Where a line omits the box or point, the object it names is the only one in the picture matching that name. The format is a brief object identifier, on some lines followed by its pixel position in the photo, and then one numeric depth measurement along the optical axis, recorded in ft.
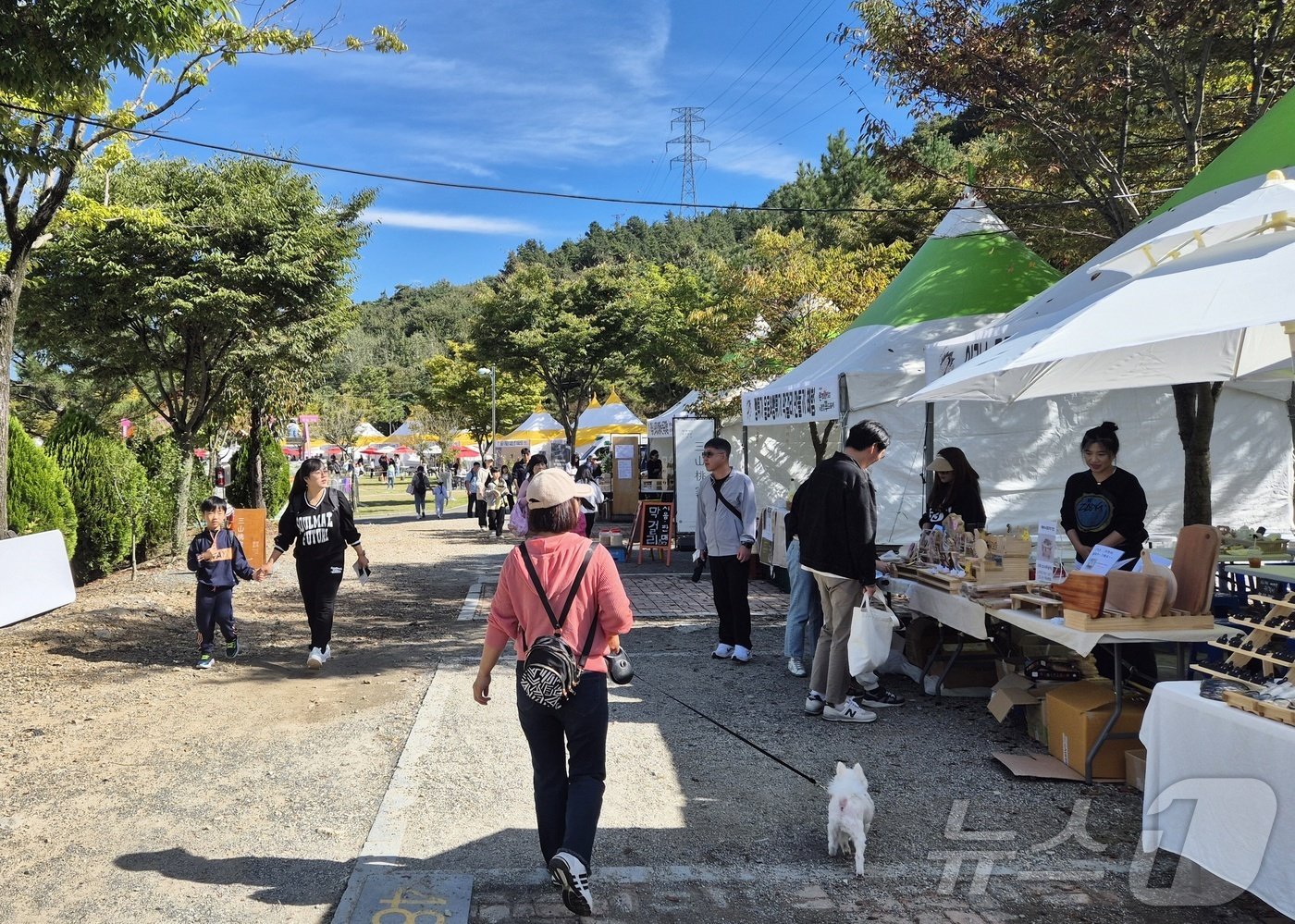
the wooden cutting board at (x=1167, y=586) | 14.42
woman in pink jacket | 10.77
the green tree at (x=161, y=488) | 45.75
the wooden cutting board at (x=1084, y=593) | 14.48
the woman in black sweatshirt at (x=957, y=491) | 22.80
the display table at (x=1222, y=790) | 9.82
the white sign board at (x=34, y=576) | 26.05
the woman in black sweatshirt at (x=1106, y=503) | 19.03
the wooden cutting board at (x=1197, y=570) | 14.74
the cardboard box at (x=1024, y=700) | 17.30
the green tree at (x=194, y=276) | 46.47
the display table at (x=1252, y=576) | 16.62
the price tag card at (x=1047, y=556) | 17.52
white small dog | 12.22
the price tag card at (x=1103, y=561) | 15.87
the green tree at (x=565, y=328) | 100.58
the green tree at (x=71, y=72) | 20.16
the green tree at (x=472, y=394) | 157.99
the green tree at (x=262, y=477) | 73.41
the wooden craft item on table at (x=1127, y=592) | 14.39
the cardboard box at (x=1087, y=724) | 15.39
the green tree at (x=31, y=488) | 33.88
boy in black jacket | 24.16
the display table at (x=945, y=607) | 18.01
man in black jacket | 17.98
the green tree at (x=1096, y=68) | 25.82
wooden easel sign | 49.06
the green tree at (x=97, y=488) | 38.91
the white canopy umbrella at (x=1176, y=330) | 11.41
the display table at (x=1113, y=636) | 14.38
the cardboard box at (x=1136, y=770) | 14.85
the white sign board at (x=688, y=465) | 52.70
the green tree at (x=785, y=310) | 50.72
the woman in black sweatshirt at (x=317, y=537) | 23.13
